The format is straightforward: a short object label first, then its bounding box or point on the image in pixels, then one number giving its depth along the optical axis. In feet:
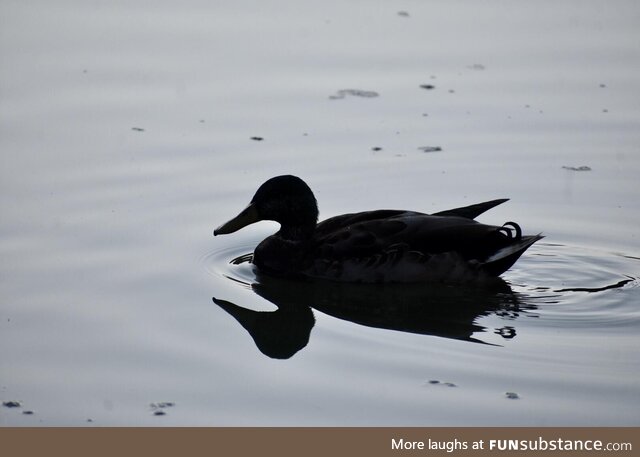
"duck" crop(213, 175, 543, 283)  33.06
